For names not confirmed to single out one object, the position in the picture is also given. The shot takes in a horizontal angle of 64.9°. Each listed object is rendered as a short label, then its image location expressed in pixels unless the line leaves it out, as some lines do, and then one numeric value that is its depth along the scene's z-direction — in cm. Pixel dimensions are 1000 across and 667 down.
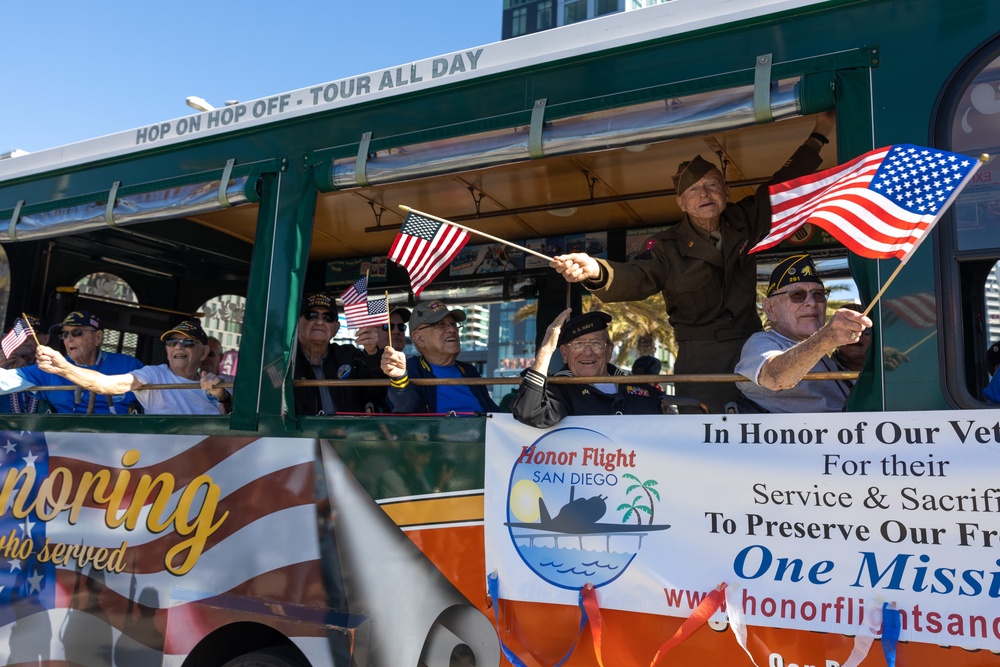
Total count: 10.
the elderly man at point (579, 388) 268
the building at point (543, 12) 4494
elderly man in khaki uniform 323
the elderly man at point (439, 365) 368
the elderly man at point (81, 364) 451
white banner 205
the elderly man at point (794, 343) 213
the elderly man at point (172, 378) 387
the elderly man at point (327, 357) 418
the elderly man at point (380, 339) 494
